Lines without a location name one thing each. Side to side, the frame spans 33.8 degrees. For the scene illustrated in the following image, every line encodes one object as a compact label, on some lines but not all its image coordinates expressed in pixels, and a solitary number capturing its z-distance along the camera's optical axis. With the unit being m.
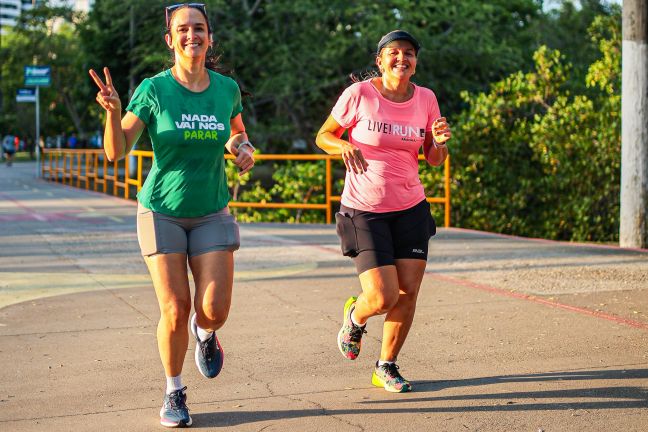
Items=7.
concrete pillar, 12.43
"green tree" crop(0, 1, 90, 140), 45.12
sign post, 37.88
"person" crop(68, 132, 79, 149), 74.51
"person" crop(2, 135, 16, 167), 51.88
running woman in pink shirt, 5.74
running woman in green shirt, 5.09
